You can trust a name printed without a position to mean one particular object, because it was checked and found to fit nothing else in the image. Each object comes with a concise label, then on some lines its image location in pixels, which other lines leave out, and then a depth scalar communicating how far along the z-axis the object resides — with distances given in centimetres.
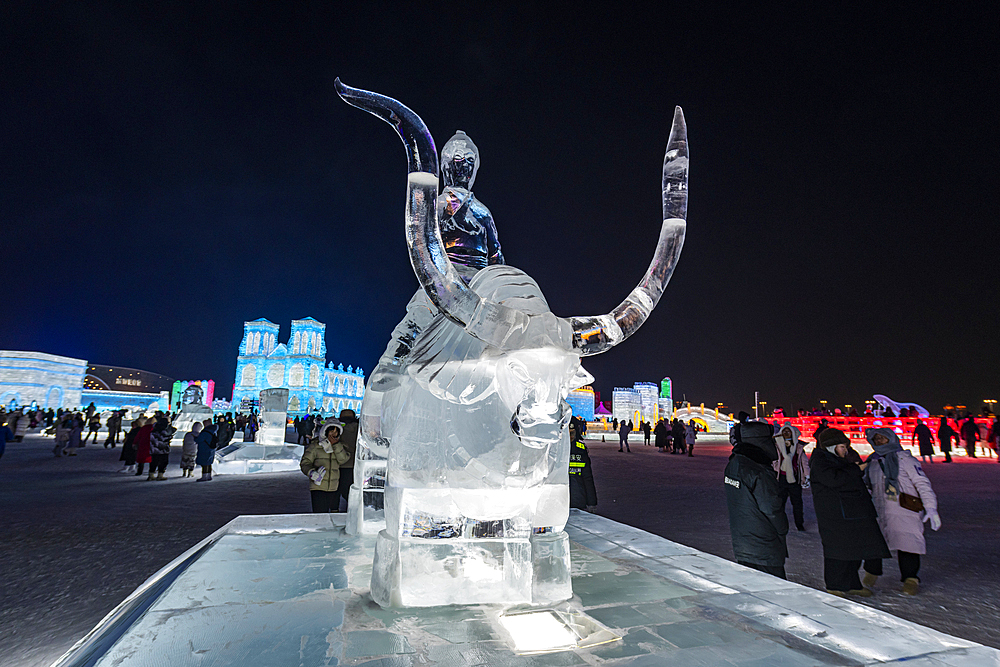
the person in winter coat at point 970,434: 1973
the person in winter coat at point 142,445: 1205
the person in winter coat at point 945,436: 1884
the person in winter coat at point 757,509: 390
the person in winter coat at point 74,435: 1701
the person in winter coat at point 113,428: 2002
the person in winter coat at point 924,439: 1641
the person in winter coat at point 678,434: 2266
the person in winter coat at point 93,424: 2231
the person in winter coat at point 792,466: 756
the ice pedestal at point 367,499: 421
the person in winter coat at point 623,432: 2253
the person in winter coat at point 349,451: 632
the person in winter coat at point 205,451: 1203
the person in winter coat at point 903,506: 485
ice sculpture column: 1527
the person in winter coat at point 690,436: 2178
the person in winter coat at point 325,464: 602
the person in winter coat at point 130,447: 1282
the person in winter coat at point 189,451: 1241
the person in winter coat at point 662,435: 2414
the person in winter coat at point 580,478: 661
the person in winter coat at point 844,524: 436
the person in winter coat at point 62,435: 1628
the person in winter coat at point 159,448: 1189
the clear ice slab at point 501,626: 207
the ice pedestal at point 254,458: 1381
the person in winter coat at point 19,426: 2257
